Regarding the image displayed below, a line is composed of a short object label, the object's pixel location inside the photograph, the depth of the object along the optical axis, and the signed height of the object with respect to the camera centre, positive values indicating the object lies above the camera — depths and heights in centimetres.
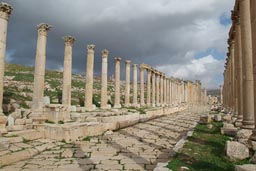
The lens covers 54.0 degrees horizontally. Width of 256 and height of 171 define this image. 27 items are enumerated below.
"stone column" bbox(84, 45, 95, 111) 2030 +216
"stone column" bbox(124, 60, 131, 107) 2961 +281
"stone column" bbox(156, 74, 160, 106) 4097 +213
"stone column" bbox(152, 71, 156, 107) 3848 +286
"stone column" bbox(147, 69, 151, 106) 3666 +303
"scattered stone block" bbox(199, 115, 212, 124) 1814 -124
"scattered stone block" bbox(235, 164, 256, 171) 499 -131
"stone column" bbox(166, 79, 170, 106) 4825 +206
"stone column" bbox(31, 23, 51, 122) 1373 +175
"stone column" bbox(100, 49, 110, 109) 2303 +228
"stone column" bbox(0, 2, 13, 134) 1102 +316
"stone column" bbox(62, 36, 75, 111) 1758 +217
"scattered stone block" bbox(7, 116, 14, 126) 1127 -94
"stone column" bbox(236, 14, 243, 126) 1400 +208
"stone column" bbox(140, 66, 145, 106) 3363 +252
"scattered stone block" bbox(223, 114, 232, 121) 1715 -106
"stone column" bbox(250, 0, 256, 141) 718 +211
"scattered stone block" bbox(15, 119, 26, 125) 1162 -101
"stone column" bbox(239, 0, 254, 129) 991 +144
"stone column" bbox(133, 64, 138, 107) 3117 +224
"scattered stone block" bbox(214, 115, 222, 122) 1802 -115
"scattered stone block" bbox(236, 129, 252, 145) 834 -112
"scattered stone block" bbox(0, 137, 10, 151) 858 -151
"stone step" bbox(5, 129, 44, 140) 1023 -142
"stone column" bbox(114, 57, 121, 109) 2628 +183
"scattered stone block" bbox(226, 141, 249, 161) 700 -138
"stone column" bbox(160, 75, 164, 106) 4402 +296
